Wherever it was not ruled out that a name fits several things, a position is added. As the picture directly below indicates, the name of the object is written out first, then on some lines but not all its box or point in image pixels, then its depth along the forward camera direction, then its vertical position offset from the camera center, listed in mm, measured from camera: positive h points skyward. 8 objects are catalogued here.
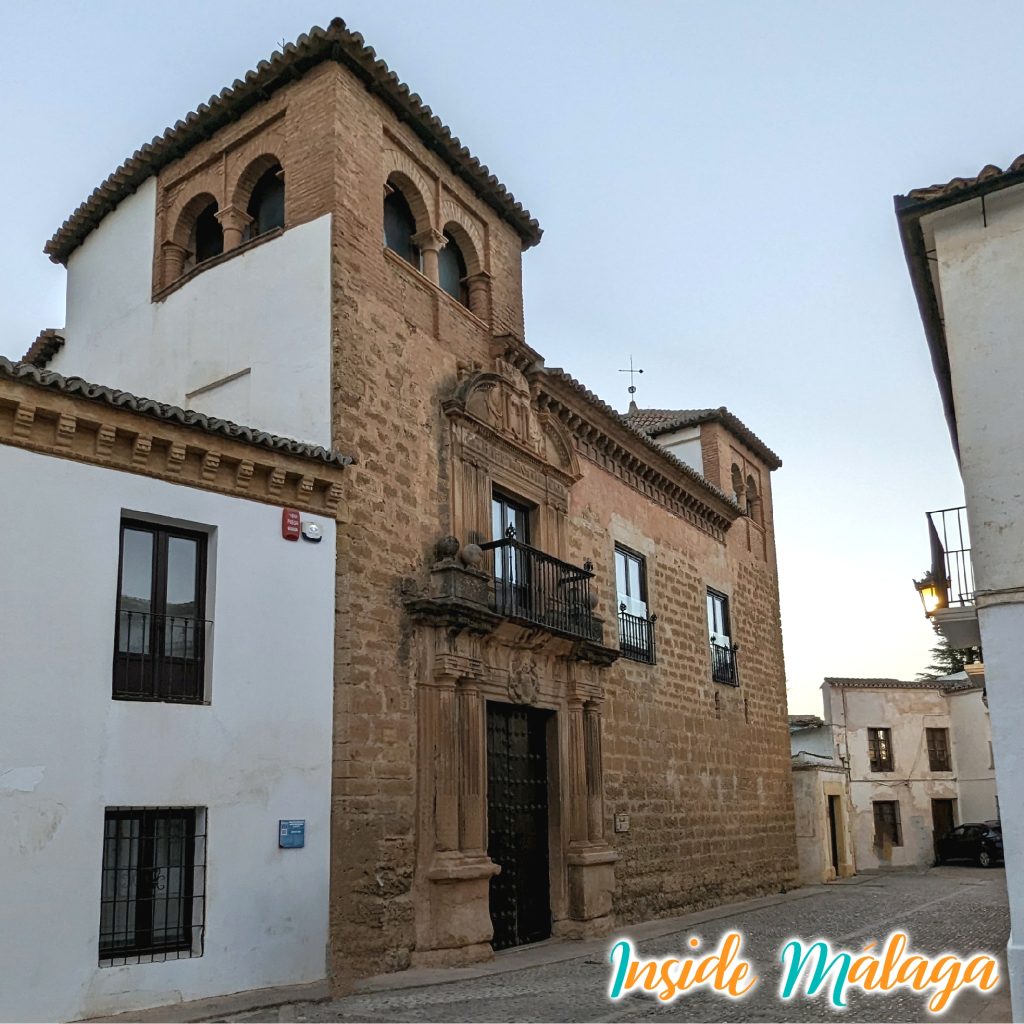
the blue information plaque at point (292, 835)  9164 -412
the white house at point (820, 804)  23062 -797
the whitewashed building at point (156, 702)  7777 +662
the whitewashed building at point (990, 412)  8094 +2729
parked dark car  28266 -2085
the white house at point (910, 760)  30484 +139
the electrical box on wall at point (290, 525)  9828 +2272
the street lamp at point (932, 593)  9688 +1491
